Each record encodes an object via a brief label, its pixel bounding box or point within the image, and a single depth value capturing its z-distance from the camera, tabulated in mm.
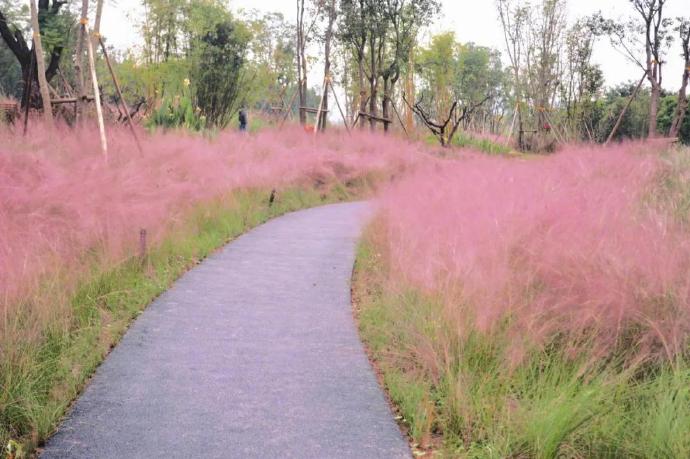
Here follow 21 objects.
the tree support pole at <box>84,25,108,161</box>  10836
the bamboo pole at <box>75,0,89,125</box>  13852
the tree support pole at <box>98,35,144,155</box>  11469
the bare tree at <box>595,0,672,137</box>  23875
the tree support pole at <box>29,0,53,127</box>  11914
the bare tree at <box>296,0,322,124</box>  25162
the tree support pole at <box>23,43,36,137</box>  11797
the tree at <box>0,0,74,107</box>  17391
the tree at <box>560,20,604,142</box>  35312
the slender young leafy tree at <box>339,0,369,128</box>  26656
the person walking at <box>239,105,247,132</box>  22847
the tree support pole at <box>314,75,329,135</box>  21933
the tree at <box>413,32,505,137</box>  37094
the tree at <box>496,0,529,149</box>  37812
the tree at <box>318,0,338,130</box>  22578
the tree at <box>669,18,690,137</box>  23109
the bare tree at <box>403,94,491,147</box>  26127
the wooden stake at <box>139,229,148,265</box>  7441
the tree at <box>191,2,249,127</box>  24484
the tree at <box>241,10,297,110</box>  34769
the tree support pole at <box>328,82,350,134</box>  21897
